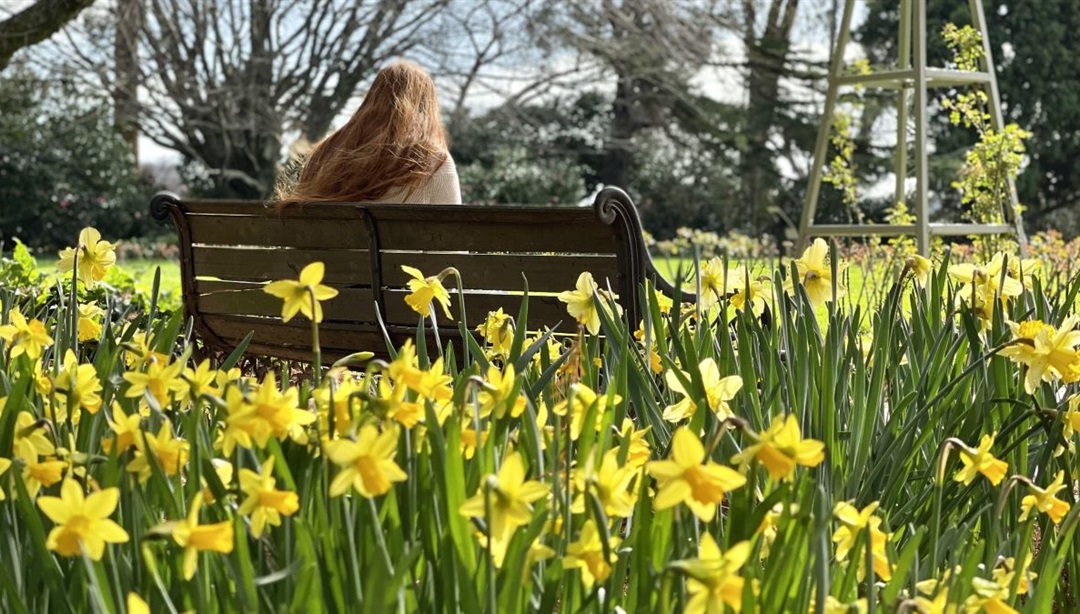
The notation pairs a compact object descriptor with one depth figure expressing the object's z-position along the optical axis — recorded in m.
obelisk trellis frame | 5.69
